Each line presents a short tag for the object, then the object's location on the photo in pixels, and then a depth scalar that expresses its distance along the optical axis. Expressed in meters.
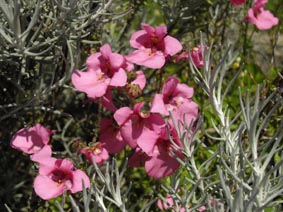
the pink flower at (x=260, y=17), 0.36
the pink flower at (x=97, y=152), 0.24
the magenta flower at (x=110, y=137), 0.25
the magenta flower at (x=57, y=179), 0.22
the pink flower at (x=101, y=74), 0.24
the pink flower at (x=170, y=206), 0.23
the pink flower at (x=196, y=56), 0.26
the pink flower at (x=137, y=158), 0.25
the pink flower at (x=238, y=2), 0.32
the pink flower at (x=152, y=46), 0.25
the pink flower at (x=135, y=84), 0.24
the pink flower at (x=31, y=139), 0.25
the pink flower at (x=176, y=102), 0.24
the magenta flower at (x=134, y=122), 0.24
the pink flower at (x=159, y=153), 0.23
